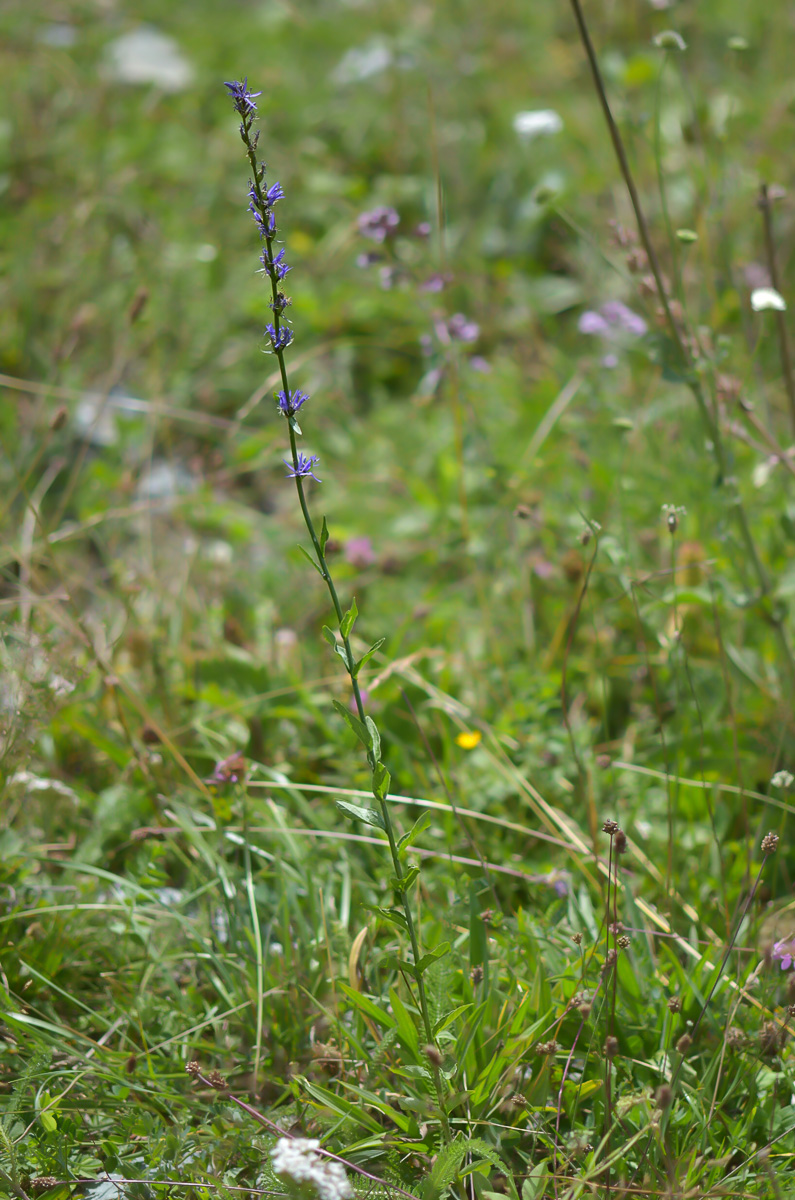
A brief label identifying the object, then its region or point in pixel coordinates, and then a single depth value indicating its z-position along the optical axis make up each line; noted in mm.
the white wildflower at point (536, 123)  3785
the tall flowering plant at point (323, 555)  2914
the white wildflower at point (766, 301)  3187
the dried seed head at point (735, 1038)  3044
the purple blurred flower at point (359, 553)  4010
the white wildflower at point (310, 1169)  2921
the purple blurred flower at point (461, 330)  3476
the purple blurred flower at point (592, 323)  3931
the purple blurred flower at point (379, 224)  3370
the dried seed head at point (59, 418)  3343
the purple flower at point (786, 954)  3047
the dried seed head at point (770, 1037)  3020
